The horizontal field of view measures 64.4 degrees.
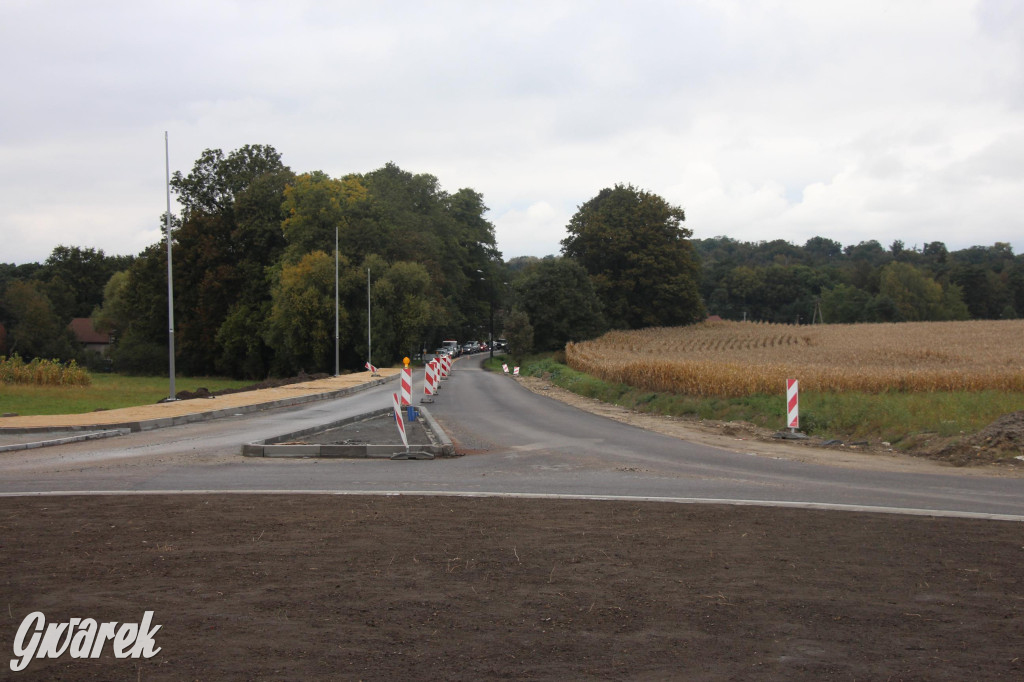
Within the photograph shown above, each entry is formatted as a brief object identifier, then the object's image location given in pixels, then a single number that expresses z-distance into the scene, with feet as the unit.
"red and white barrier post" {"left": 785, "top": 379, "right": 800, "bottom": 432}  62.13
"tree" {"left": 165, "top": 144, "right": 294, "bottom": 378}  237.66
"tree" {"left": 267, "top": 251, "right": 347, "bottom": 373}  213.25
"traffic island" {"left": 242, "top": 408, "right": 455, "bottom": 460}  49.03
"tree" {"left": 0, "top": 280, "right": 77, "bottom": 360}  243.81
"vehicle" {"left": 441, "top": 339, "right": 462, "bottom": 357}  333.62
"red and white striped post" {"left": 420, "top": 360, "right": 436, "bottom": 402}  107.24
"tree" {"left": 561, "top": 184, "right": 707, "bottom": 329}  268.82
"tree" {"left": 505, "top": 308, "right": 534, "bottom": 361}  229.45
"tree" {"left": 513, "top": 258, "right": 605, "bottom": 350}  248.11
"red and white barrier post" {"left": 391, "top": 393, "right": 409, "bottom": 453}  51.35
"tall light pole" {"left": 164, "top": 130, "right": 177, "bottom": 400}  86.63
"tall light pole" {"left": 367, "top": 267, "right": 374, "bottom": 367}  208.31
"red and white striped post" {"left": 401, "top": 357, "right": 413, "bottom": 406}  62.50
